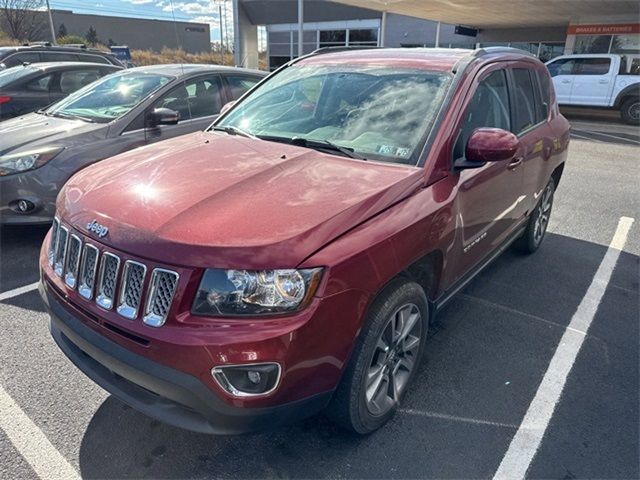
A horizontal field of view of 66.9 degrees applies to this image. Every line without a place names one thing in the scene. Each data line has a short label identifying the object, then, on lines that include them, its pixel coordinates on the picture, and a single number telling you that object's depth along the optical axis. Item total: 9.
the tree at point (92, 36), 49.36
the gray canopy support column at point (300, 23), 23.70
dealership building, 19.64
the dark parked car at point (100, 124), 4.48
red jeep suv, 1.91
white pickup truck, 14.97
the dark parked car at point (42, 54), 9.45
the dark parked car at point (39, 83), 7.39
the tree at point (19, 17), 36.81
